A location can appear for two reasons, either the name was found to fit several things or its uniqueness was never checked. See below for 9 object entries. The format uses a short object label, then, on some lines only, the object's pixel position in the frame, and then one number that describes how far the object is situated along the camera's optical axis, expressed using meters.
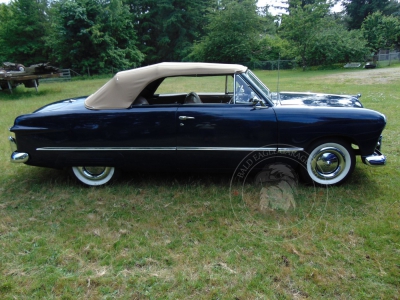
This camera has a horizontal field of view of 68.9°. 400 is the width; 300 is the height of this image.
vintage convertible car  3.27
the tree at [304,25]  25.44
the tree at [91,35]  25.30
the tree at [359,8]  38.81
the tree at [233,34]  30.12
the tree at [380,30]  29.02
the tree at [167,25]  36.47
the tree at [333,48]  25.22
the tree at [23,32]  30.62
